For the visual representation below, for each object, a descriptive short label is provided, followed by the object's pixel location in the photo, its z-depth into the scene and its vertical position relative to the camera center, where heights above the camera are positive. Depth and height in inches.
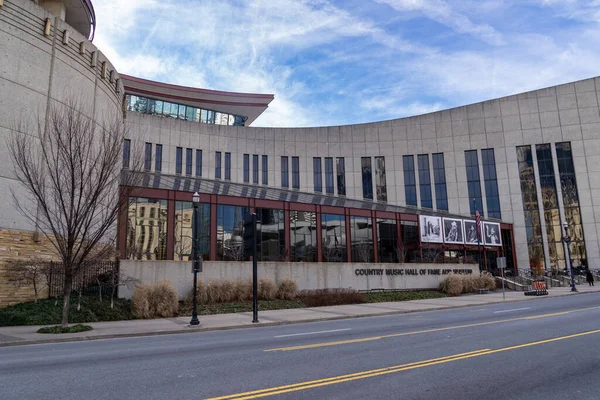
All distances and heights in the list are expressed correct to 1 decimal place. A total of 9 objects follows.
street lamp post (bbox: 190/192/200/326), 674.8 +17.4
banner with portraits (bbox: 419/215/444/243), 1610.5 +124.8
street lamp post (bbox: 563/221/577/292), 1312.7 -0.2
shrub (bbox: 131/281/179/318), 778.8 -55.3
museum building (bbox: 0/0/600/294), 1401.3 +460.1
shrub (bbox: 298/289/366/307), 1004.6 -73.6
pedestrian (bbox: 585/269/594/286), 1616.6 -71.8
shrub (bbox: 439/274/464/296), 1291.8 -65.9
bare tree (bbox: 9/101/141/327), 632.4 +139.5
